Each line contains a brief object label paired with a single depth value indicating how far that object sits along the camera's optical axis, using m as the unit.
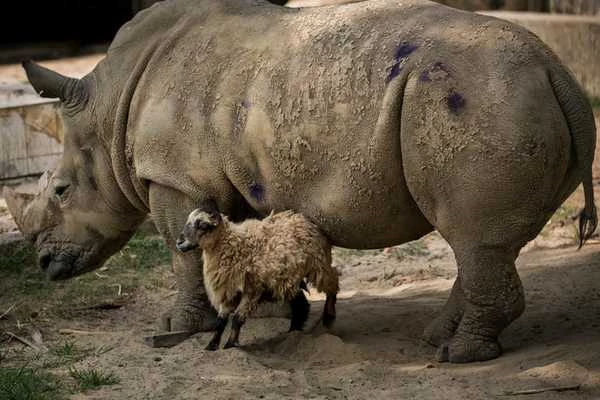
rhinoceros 11.70
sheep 12.95
